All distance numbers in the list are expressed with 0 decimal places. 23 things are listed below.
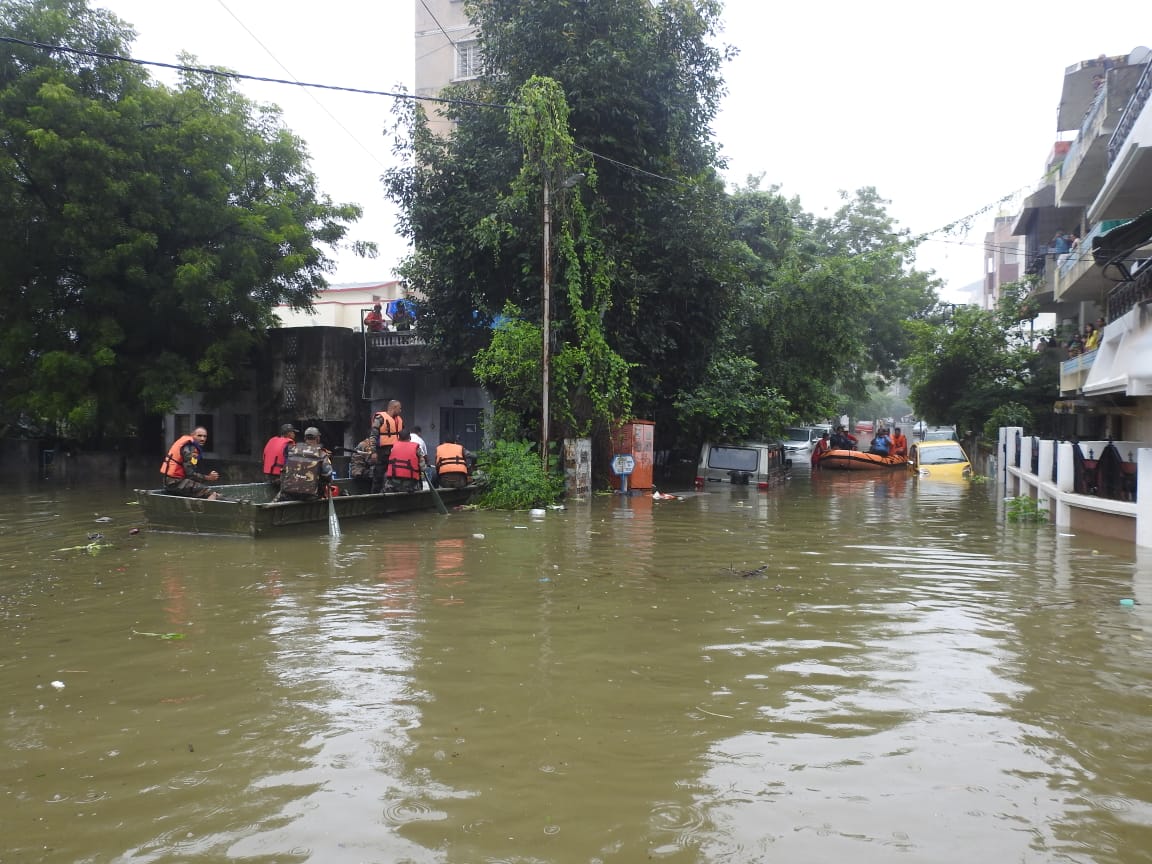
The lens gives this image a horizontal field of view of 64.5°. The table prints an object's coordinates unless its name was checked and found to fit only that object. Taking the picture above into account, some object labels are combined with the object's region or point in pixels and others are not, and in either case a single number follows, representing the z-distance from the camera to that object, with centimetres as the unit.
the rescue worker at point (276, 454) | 1488
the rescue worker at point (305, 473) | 1338
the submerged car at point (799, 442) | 3562
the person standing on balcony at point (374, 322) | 2639
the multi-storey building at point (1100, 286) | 1316
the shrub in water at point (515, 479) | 1683
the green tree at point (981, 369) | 2958
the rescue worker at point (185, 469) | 1325
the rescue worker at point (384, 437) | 1595
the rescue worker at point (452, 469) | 1681
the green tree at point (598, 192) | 1895
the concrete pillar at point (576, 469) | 1855
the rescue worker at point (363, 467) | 1647
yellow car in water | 2619
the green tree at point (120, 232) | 2038
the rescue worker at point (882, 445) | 3405
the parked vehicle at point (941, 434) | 3338
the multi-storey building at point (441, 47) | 3180
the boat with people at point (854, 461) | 3250
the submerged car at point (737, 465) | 2258
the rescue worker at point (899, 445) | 3523
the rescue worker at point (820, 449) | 3381
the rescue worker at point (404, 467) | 1547
